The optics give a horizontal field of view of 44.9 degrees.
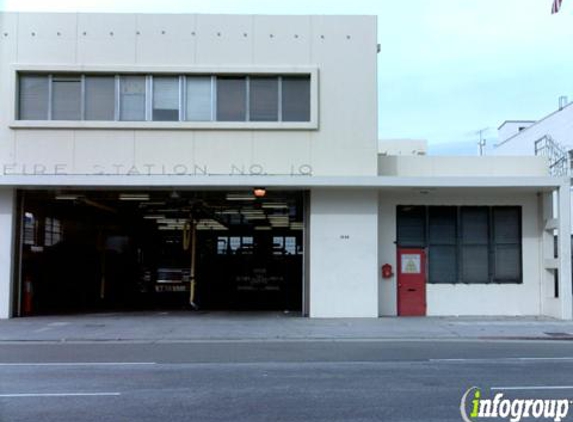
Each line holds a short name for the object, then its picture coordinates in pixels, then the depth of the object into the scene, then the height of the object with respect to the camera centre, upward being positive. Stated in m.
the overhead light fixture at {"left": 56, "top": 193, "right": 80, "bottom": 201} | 22.34 +1.81
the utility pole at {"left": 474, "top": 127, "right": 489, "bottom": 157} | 56.84 +8.82
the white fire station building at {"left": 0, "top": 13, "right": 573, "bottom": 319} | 20.62 +2.91
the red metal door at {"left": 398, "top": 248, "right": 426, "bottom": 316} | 21.69 -0.90
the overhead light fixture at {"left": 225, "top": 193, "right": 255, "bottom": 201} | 22.44 +1.85
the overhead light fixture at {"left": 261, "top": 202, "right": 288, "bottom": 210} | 24.50 +1.72
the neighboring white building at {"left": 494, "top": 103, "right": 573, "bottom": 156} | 39.94 +7.94
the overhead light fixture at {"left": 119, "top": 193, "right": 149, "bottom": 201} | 22.45 +1.84
